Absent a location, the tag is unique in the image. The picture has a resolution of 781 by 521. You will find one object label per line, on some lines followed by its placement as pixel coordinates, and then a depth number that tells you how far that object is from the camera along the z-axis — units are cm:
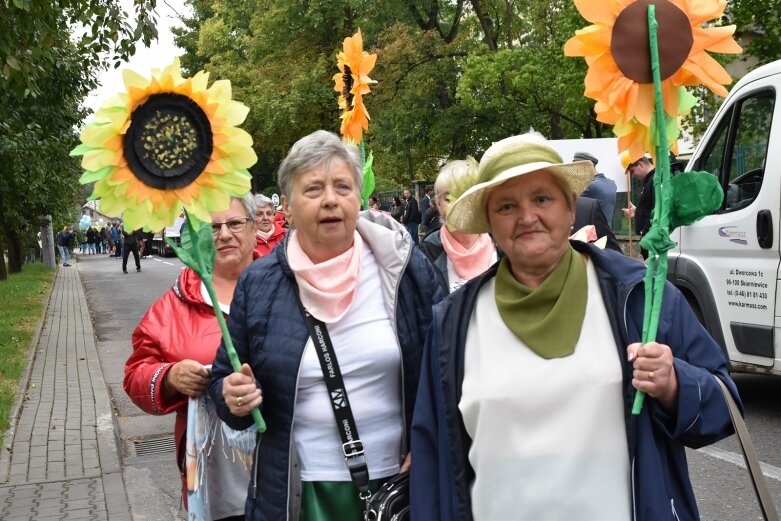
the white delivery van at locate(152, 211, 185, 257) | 3984
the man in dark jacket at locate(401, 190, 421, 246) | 2809
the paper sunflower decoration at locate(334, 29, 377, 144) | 459
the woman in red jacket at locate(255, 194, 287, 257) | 680
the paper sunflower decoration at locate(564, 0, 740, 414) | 215
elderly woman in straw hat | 213
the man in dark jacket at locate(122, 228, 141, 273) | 2804
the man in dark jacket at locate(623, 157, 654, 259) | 736
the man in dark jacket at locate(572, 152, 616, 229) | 698
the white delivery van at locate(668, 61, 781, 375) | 598
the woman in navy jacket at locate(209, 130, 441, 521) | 266
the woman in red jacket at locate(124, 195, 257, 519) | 320
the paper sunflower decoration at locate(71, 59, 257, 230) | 250
